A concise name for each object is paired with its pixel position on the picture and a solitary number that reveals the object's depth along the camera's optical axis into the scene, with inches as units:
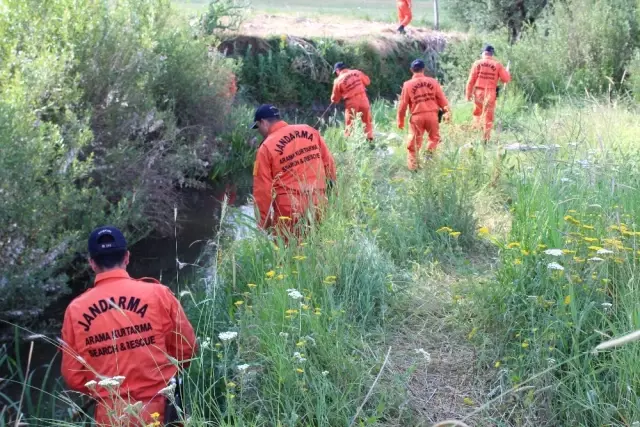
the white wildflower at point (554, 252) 154.9
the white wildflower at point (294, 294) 156.0
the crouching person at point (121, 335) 157.5
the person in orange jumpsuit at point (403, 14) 991.2
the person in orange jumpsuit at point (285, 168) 255.1
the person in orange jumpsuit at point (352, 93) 538.0
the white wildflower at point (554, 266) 149.3
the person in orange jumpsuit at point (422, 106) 421.4
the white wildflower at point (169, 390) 118.7
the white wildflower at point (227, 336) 133.3
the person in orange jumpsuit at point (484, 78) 506.0
